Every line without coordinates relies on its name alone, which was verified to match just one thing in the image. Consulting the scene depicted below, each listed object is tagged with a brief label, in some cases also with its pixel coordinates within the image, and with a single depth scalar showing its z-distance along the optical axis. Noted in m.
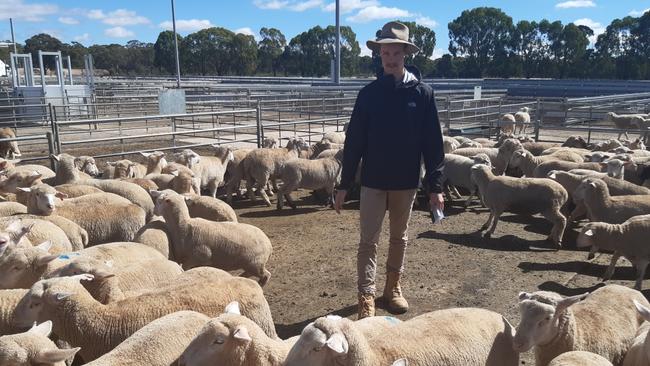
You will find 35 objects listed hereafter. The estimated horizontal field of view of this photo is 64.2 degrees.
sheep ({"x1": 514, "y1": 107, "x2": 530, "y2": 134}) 17.69
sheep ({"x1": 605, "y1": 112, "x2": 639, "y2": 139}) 17.00
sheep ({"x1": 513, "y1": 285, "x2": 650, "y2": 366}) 3.40
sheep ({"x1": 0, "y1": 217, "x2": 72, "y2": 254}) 4.72
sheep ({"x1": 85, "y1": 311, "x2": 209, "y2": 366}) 3.01
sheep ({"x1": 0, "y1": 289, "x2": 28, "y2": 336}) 3.65
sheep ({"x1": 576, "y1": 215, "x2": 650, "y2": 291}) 5.72
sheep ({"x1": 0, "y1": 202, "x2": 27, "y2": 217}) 6.13
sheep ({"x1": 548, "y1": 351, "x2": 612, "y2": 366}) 3.05
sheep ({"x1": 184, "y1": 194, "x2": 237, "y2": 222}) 6.84
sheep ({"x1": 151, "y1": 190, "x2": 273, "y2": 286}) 5.66
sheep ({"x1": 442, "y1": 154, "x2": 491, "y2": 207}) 9.83
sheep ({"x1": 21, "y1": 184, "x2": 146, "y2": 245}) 5.82
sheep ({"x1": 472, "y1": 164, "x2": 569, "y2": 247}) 7.54
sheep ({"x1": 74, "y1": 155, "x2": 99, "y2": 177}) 9.13
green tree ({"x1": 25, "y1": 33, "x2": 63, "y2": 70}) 82.44
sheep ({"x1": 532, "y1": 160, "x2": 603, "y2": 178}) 9.27
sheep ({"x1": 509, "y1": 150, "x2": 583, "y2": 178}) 10.13
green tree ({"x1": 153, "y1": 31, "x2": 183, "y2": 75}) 78.69
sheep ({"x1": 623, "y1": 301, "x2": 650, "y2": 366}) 3.33
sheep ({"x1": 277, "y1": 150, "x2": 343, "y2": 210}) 9.71
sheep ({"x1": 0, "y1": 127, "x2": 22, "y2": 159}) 15.14
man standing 4.41
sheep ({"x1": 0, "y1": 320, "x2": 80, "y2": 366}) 2.82
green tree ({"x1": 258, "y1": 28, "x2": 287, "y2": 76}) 80.94
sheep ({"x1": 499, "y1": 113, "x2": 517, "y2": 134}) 16.93
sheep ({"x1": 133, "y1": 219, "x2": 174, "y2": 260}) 5.52
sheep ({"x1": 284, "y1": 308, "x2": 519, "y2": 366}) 2.81
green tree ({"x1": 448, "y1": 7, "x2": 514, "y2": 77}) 62.95
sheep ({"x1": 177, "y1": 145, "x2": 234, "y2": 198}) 9.68
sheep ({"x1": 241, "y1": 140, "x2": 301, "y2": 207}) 10.21
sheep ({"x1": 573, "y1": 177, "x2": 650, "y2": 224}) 6.74
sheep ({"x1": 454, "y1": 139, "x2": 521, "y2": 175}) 10.75
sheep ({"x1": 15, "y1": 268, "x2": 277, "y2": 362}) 3.53
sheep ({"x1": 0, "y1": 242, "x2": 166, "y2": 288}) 4.33
